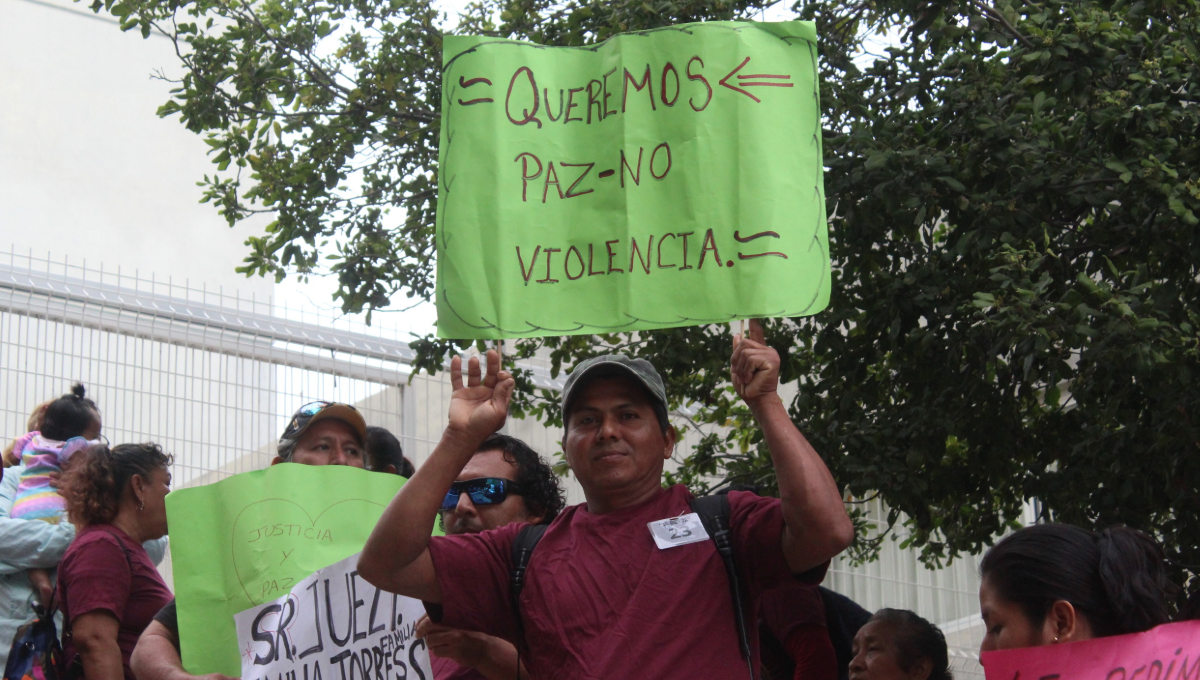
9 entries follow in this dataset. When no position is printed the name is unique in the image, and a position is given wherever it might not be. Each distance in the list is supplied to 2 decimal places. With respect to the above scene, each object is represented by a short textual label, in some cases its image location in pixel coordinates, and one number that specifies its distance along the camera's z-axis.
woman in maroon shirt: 4.58
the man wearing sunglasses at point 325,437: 4.50
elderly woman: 4.55
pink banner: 2.91
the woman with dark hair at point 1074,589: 2.96
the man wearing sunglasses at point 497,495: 3.97
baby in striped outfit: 5.78
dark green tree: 4.73
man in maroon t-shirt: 2.95
